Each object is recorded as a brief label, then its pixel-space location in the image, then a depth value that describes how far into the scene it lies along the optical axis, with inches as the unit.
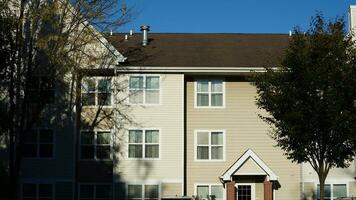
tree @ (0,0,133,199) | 1110.4
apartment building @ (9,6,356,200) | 1258.6
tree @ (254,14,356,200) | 915.4
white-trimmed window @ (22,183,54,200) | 1257.4
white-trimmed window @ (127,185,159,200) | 1258.6
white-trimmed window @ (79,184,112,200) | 1270.9
